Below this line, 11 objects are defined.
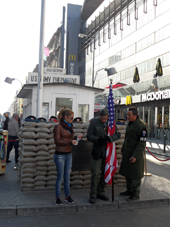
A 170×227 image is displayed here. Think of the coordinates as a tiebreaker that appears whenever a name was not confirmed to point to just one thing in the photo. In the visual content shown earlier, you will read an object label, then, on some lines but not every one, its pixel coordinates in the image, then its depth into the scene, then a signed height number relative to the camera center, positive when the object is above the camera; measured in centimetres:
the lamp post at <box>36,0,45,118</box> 1012 +184
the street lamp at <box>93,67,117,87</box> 1415 +245
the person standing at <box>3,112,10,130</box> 1291 -44
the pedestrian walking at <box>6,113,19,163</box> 982 -66
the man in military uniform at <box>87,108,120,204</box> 525 -52
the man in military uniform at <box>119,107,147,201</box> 538 -72
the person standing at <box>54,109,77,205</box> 504 -62
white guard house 1174 +81
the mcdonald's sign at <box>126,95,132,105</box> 2892 +186
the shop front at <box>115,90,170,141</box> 2291 +51
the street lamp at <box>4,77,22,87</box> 2392 +317
